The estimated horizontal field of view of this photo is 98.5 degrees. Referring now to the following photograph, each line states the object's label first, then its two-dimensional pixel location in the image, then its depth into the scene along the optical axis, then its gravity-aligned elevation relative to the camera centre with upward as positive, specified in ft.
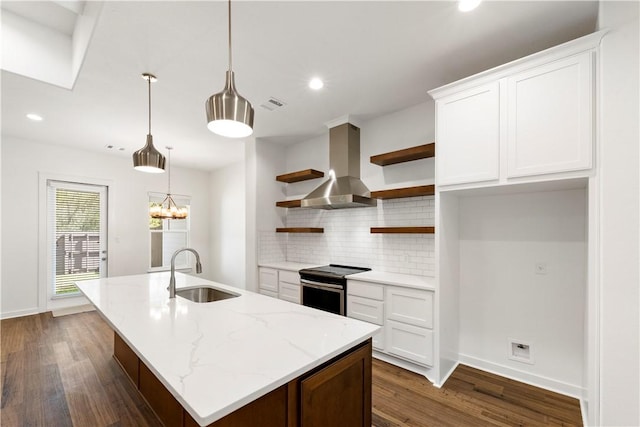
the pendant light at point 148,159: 7.45 +1.45
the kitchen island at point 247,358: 3.21 -2.05
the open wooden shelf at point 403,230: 9.29 -0.61
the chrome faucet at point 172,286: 6.93 -1.86
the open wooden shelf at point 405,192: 9.23 +0.75
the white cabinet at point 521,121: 5.77 +2.23
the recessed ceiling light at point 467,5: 5.55 +4.25
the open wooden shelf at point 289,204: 13.67 +0.46
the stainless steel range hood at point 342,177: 10.66 +1.51
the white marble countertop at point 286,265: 12.33 -2.52
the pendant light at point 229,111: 4.51 +1.69
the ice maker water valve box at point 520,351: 8.00 -4.09
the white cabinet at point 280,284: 11.91 -3.25
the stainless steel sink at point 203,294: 8.05 -2.43
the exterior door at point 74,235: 14.85 -1.26
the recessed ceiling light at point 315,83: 8.63 +4.15
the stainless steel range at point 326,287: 10.10 -2.88
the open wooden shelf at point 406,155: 9.20 +2.06
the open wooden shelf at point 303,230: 13.11 -0.82
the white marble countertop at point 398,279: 8.45 -2.26
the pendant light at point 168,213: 15.66 -0.03
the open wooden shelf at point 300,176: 12.94 +1.82
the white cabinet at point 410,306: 8.18 -2.89
